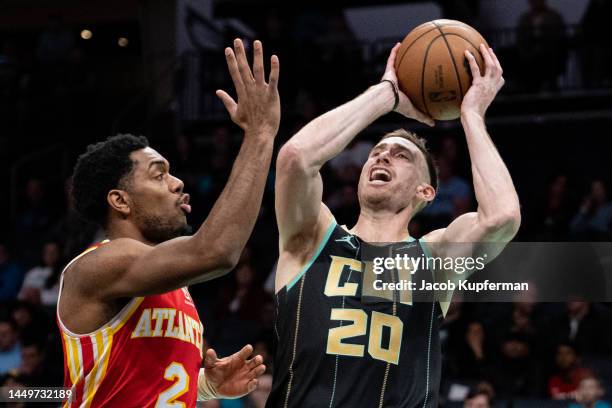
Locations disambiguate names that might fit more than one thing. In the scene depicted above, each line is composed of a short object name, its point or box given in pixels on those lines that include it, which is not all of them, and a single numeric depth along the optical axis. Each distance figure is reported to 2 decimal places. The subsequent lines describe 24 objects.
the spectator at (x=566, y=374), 12.24
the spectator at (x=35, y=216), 20.56
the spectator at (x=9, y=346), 15.37
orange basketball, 6.93
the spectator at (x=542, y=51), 19.23
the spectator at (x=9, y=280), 17.90
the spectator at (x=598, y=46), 19.37
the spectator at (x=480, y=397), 11.86
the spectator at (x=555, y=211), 15.29
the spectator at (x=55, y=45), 24.11
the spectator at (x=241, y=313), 15.28
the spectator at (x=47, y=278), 17.35
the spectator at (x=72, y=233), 18.62
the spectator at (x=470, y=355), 12.82
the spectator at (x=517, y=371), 12.55
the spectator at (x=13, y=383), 13.94
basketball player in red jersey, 5.33
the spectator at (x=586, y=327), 13.13
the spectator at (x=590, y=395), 11.67
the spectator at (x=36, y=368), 14.35
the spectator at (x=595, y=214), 15.25
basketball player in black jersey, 5.99
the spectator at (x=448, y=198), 15.63
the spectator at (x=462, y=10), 22.38
